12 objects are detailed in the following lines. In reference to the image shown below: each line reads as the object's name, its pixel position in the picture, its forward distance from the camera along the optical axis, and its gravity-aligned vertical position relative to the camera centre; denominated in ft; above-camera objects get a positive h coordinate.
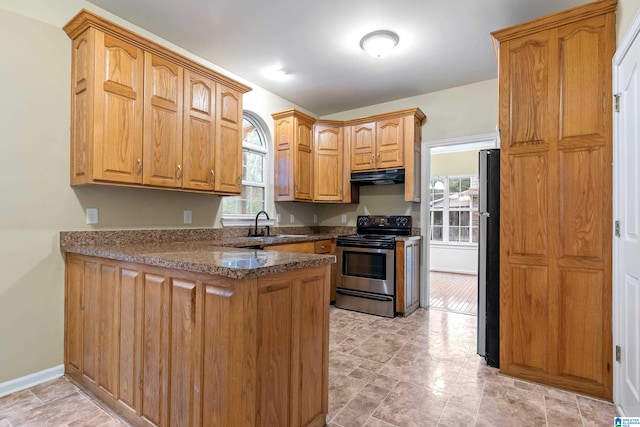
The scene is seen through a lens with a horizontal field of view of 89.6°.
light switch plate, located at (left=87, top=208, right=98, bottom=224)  7.98 -0.09
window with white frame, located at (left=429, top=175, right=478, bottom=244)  22.15 +0.40
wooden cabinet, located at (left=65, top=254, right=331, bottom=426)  4.33 -2.07
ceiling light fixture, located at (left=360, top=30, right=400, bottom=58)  9.16 +4.97
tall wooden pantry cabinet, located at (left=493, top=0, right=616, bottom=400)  6.78 +0.39
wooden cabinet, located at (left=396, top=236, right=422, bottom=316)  12.22 -2.40
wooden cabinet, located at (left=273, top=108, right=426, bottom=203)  13.05 +2.68
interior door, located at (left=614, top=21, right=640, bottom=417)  5.38 -0.35
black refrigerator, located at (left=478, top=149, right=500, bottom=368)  8.13 -1.11
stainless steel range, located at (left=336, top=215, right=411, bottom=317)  12.34 -2.23
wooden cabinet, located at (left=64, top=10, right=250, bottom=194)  7.14 +2.48
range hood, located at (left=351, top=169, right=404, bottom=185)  13.24 +1.57
